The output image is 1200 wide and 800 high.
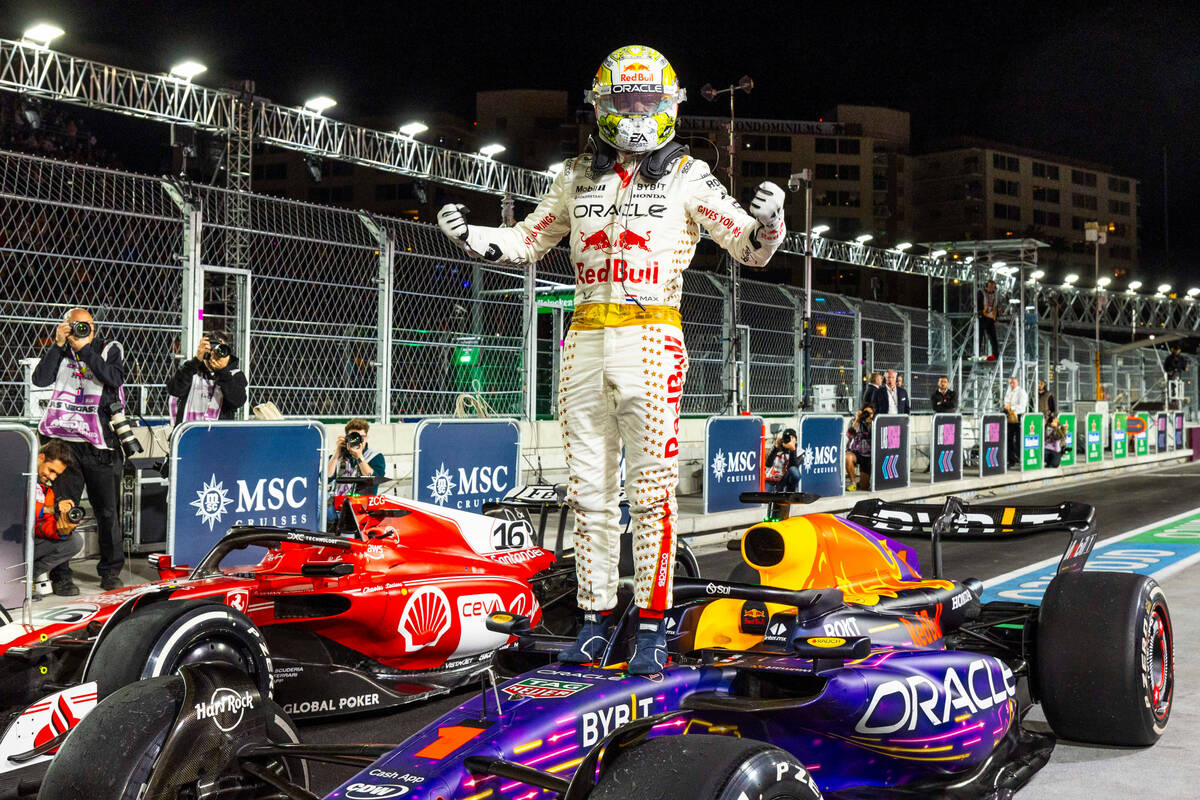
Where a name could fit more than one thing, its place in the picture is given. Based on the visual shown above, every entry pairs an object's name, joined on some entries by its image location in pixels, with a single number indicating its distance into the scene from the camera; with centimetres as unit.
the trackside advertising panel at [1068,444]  2358
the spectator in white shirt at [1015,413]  2092
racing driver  373
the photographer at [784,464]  1388
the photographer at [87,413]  813
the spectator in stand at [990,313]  2938
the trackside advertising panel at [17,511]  670
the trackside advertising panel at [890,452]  1631
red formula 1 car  411
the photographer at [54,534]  763
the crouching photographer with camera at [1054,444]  2241
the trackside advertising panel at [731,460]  1309
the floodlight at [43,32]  1694
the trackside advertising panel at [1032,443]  2111
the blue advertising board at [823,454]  1491
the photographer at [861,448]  1633
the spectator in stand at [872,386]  1762
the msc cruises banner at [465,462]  976
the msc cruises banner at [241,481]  783
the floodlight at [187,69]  1891
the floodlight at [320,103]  2072
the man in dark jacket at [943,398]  1983
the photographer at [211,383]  900
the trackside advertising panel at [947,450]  1805
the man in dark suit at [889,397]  1764
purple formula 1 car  261
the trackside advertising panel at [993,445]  1930
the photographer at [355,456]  934
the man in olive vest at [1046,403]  2453
